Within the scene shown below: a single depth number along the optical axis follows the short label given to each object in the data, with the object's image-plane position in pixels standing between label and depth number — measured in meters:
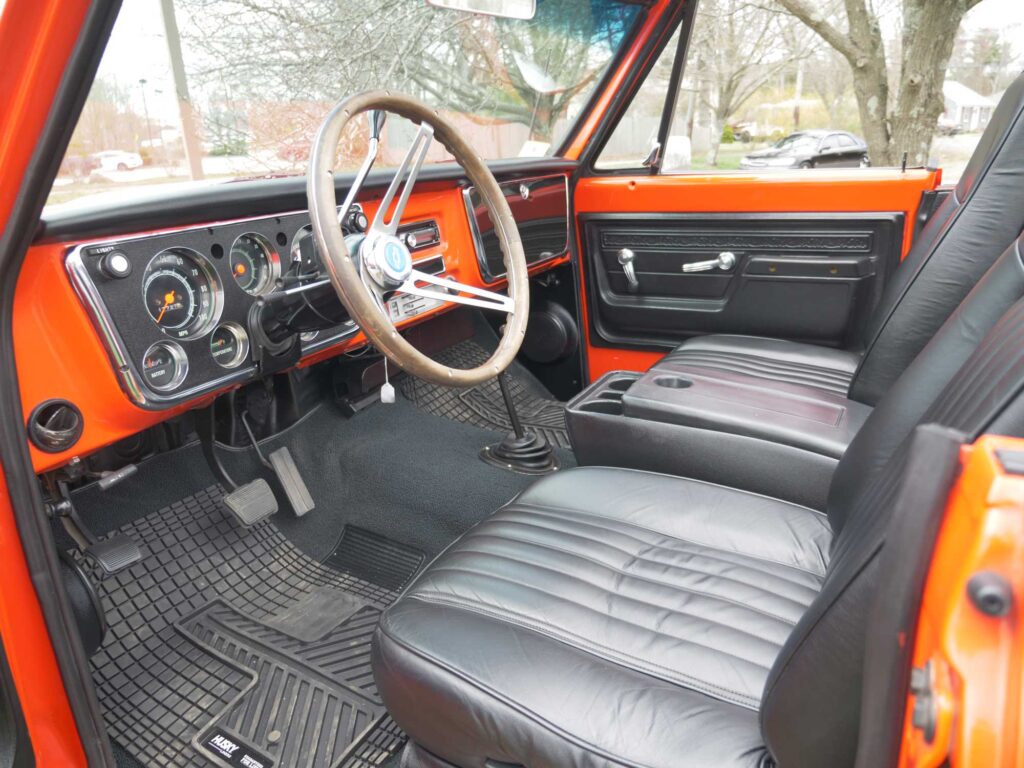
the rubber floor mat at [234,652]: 1.38
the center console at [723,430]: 1.45
